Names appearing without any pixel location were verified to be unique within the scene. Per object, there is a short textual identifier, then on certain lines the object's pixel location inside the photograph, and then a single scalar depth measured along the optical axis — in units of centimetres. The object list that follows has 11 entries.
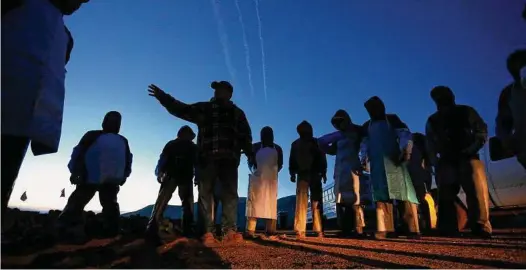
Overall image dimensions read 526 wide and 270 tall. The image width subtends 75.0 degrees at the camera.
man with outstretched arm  458
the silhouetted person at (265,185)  664
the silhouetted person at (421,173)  680
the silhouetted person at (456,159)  463
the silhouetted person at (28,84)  208
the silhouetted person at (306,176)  638
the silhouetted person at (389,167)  521
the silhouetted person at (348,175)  603
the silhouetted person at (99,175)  502
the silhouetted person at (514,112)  283
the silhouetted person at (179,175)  524
